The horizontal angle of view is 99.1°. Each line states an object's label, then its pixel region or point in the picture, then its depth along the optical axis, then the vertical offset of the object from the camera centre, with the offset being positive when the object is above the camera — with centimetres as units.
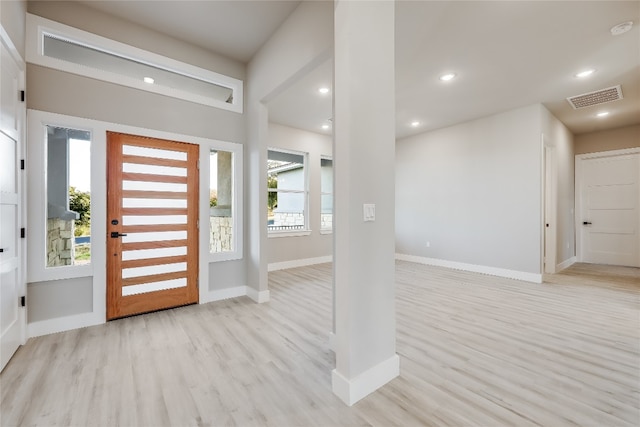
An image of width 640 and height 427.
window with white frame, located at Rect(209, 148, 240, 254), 384 +20
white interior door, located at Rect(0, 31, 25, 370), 215 +7
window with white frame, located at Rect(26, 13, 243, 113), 274 +177
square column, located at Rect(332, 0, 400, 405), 175 +11
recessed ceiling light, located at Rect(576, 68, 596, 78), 363 +190
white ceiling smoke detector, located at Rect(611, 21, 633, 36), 274 +189
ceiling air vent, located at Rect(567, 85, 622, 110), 418 +187
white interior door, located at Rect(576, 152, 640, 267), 594 +8
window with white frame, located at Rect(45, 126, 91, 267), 282 +19
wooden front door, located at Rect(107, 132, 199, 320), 310 -12
